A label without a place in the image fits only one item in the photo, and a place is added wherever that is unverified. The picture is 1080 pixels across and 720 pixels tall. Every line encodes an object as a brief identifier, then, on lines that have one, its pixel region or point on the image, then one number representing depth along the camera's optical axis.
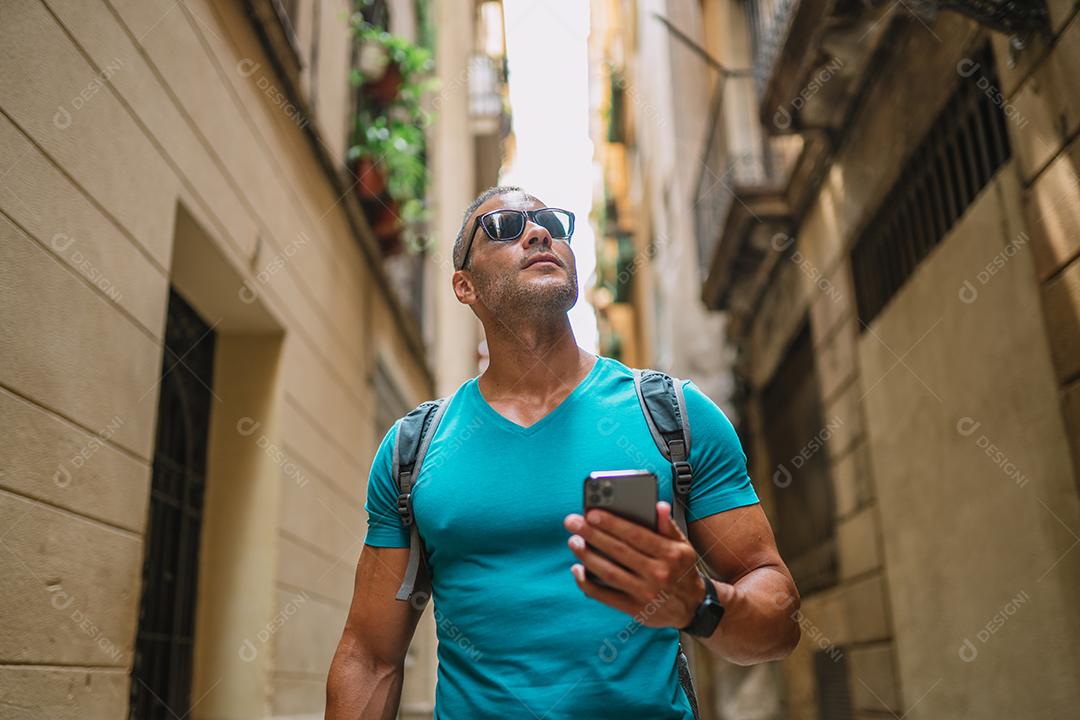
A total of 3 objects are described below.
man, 2.07
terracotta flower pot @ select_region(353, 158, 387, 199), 8.77
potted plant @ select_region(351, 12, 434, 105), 9.12
